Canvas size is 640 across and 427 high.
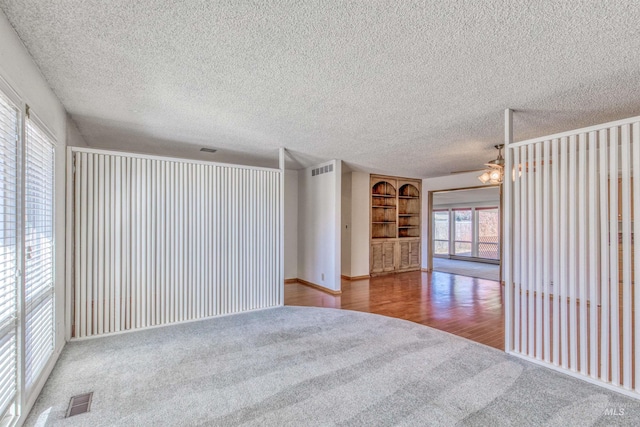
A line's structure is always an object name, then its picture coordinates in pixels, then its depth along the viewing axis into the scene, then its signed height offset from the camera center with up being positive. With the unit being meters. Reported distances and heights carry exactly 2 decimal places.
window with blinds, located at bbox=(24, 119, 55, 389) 2.21 -0.29
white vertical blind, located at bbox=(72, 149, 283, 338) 3.48 -0.34
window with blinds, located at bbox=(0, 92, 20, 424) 1.76 -0.23
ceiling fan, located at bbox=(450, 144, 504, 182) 4.19 +0.74
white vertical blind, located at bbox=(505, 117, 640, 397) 2.42 -0.30
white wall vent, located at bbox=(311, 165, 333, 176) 5.72 +0.89
